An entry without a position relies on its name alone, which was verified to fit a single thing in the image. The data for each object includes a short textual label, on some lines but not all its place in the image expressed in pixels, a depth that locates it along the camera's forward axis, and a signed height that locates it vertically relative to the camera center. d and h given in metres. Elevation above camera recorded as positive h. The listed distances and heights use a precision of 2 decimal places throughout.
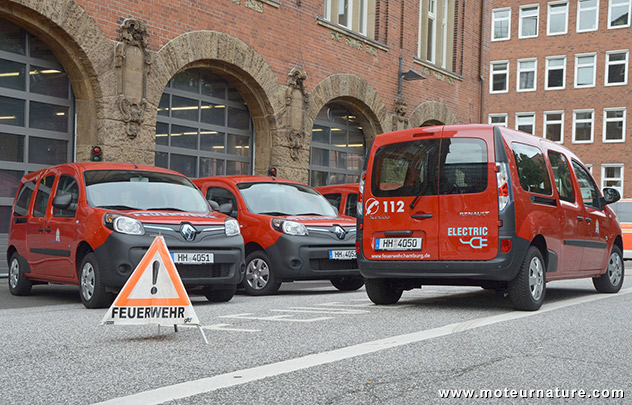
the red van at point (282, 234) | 11.11 -0.52
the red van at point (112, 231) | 9.09 -0.46
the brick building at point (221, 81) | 14.87 +2.40
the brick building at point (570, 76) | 46.81 +7.25
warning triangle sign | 6.54 -0.82
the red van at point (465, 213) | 8.48 -0.14
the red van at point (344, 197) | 14.67 -0.01
